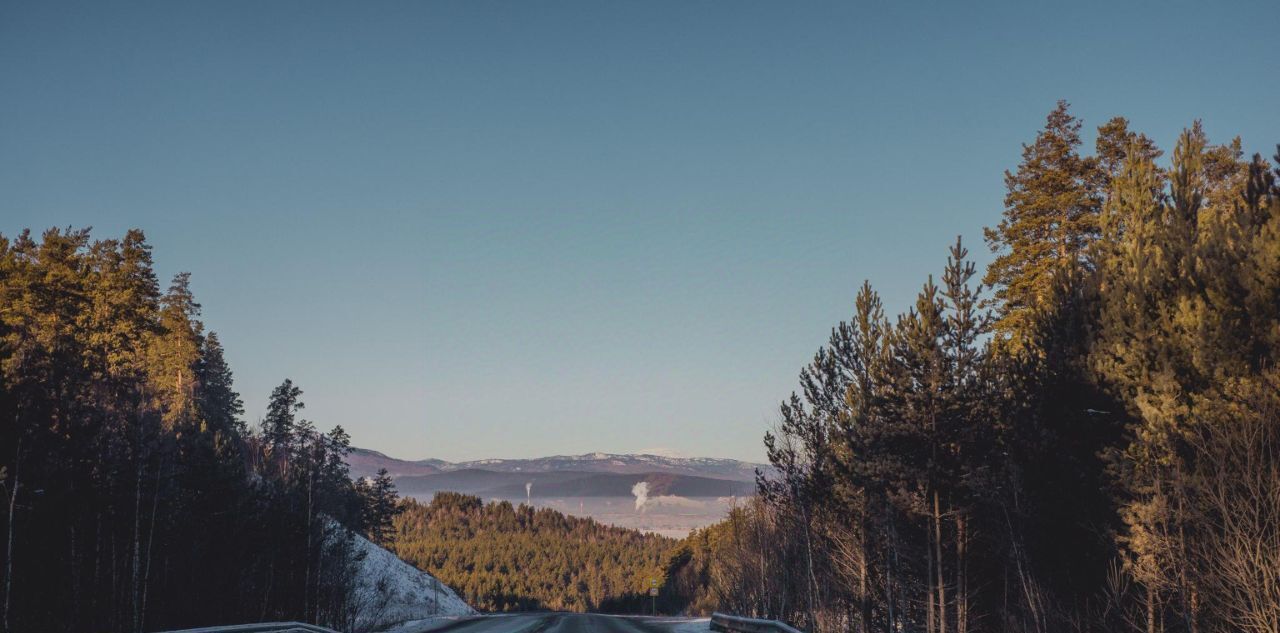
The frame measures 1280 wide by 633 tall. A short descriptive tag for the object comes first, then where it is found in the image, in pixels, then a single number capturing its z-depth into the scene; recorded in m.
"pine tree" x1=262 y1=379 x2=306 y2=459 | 57.66
